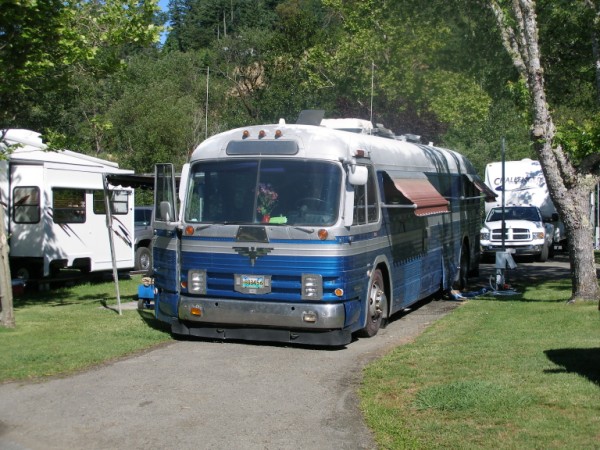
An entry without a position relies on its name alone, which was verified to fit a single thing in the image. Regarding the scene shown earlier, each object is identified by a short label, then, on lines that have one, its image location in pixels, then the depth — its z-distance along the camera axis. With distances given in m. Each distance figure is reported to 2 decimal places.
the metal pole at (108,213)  13.45
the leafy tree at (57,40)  11.91
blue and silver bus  10.04
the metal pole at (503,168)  16.70
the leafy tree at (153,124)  34.66
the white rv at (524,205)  26.30
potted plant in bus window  10.37
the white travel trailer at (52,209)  18.12
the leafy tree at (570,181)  13.93
